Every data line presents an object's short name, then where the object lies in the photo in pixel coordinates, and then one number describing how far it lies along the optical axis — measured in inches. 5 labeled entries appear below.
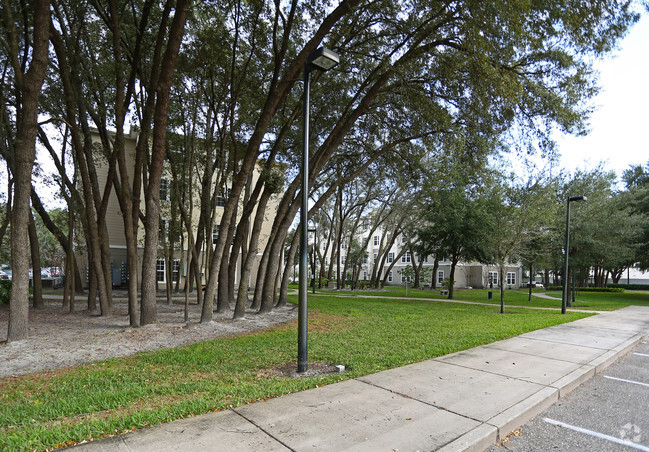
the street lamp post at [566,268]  639.8
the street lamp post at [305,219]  235.1
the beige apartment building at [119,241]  1121.4
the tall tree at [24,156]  295.1
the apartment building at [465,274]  2073.1
